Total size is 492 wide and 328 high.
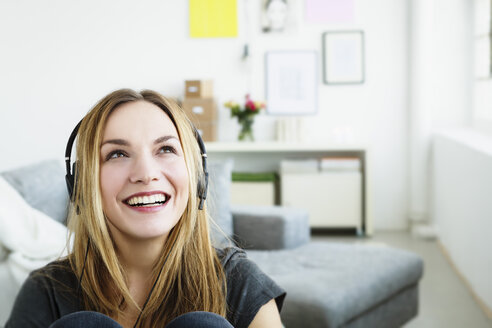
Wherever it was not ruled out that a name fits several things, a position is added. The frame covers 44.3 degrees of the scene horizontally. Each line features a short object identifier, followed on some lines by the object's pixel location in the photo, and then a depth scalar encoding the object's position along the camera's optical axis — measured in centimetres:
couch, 214
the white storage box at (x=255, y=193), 464
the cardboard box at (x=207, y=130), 470
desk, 457
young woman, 109
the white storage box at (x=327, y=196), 459
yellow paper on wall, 485
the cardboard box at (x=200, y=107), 466
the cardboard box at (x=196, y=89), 466
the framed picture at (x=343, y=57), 482
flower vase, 475
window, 411
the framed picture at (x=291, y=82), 488
